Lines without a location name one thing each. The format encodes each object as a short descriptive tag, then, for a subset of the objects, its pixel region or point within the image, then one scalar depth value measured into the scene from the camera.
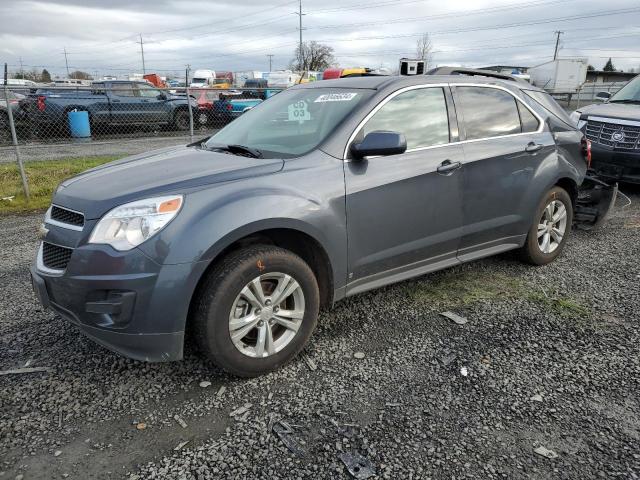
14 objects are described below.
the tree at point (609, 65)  86.88
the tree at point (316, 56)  72.00
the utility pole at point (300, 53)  61.84
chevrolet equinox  2.66
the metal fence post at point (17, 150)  6.93
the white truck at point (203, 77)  40.88
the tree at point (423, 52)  61.89
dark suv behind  7.23
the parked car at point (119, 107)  13.23
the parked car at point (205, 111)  15.51
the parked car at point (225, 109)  14.88
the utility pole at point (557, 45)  71.06
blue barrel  13.24
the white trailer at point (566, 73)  40.19
